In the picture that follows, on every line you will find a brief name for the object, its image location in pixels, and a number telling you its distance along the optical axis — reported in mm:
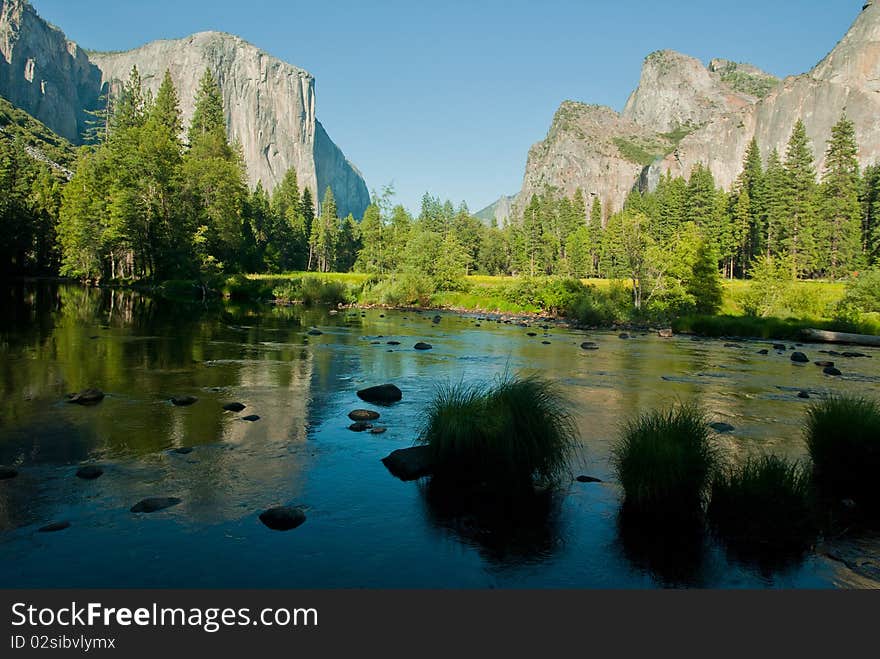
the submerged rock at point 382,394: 16281
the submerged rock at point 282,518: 8062
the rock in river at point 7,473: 9242
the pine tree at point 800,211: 84188
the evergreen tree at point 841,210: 84500
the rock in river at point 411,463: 10234
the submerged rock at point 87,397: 14352
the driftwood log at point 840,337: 33750
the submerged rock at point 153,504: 8320
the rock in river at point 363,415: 14188
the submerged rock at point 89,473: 9484
